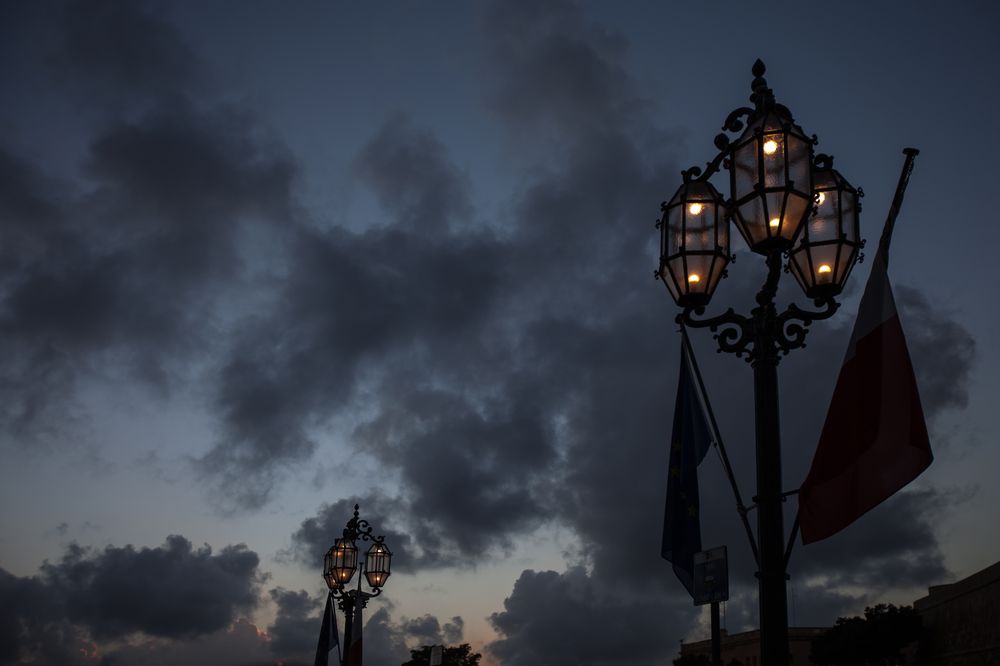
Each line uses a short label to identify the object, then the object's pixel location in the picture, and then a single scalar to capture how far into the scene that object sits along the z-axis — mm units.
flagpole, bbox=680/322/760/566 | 7348
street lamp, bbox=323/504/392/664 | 24109
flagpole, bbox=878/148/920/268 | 7710
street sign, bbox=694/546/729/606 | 7306
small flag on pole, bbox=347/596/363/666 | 23391
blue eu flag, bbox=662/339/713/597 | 8898
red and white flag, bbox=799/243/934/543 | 7004
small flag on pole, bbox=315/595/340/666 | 28156
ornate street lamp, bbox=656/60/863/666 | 7199
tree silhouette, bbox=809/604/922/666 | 73938
